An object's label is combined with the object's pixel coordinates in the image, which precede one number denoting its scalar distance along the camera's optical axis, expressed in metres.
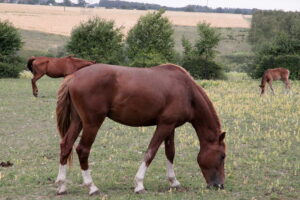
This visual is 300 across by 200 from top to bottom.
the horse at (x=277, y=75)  22.45
